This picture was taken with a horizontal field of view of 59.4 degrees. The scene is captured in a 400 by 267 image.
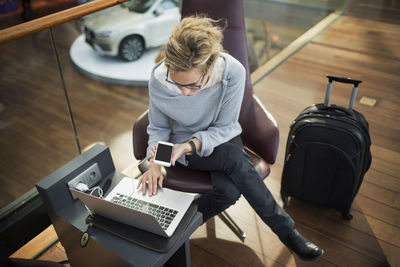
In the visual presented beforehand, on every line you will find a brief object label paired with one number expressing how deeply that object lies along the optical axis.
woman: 1.48
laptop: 1.16
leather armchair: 1.56
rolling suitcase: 1.59
